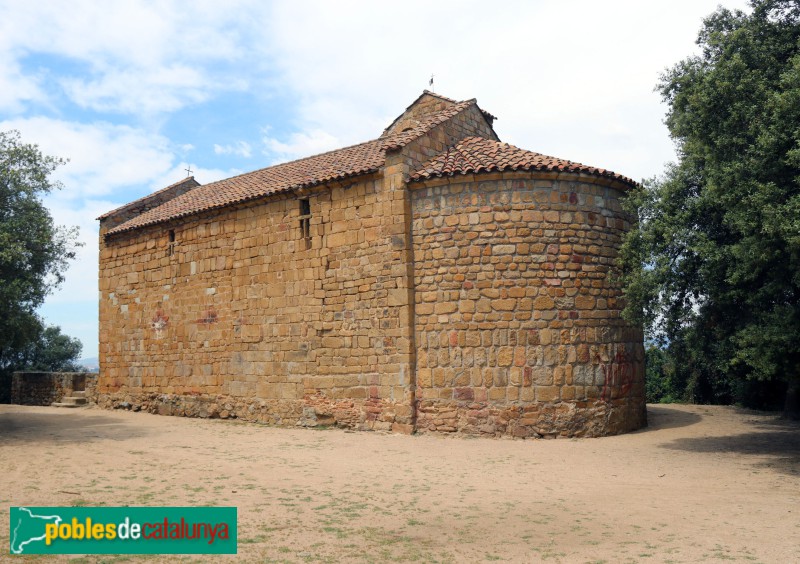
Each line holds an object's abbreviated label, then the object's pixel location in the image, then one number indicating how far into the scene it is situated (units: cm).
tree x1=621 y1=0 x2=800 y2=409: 978
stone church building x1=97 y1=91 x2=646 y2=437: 1332
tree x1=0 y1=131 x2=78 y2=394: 1403
